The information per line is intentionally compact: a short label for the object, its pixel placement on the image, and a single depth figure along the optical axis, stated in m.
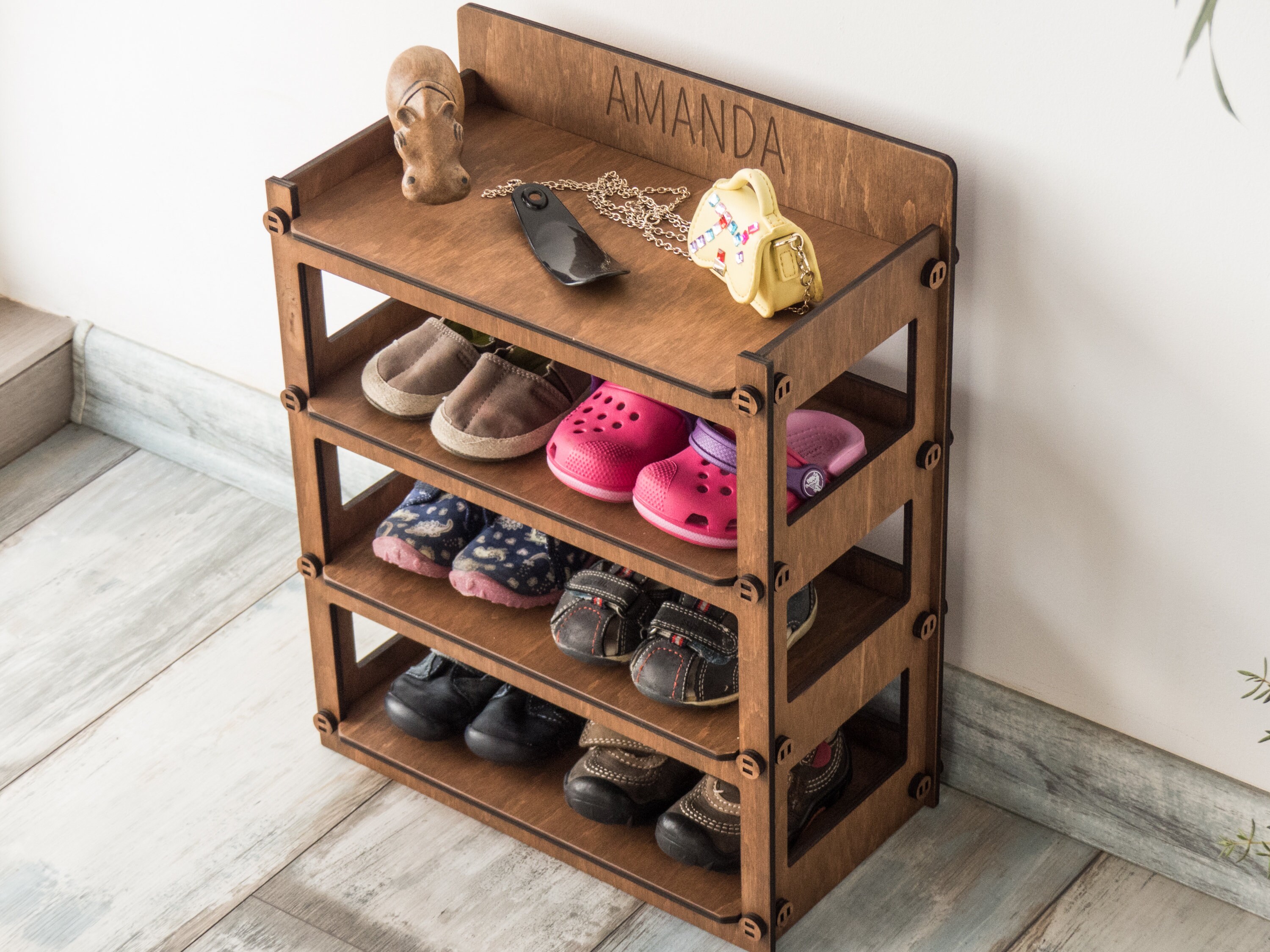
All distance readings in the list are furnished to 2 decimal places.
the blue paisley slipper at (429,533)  1.79
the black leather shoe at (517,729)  1.81
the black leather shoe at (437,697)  1.86
